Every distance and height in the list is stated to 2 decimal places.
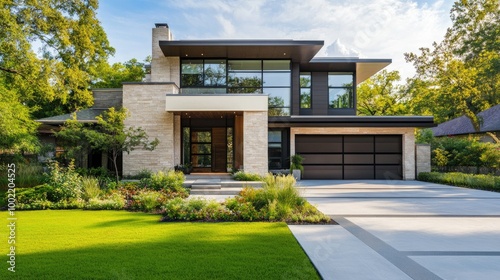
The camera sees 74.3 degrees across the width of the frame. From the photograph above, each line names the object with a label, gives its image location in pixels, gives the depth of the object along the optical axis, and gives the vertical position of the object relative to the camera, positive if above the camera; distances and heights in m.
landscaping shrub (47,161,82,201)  10.34 -1.20
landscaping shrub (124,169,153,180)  16.14 -1.36
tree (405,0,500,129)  23.02 +5.88
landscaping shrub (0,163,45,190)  13.45 -1.24
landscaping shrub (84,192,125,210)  9.77 -1.69
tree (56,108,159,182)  13.25 +0.50
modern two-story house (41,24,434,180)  16.88 +1.74
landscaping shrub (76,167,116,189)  16.11 -1.26
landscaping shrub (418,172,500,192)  15.26 -1.71
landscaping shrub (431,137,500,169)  18.47 -0.41
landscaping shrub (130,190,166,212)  9.52 -1.63
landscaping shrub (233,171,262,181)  15.72 -1.42
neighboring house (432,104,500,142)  27.70 +1.92
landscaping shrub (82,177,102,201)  10.56 -1.39
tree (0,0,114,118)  14.88 +5.18
